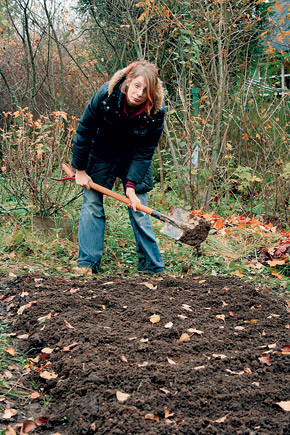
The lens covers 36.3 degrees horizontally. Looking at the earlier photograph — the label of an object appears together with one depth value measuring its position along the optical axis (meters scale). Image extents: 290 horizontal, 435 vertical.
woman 3.43
